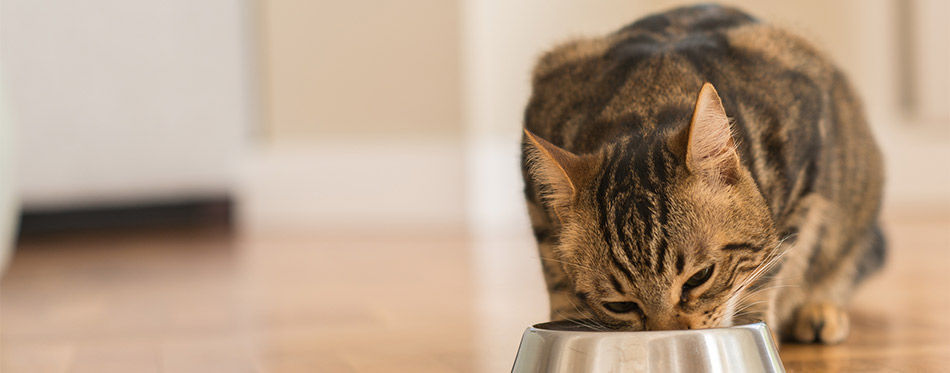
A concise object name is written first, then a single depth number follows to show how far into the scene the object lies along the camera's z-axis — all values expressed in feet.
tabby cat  3.17
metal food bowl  3.04
